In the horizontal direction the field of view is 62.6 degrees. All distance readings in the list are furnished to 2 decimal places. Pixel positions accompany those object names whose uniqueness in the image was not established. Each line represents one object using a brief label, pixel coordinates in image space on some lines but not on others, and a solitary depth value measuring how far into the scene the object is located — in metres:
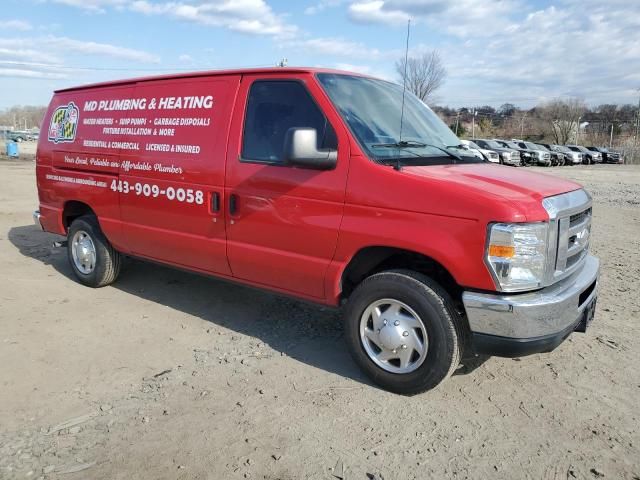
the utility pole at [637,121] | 58.27
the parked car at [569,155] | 40.91
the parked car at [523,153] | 35.97
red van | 3.15
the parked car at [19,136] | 63.28
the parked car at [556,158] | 38.39
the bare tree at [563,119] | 69.96
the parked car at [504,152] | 31.77
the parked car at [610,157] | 45.53
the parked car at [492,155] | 29.89
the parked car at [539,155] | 36.50
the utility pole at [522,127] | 74.81
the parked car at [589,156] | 43.62
